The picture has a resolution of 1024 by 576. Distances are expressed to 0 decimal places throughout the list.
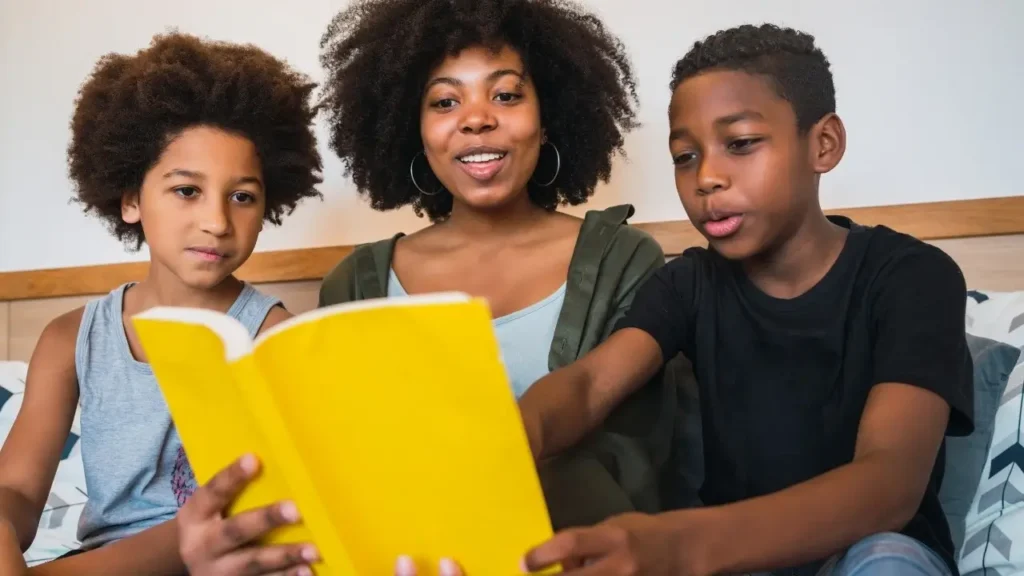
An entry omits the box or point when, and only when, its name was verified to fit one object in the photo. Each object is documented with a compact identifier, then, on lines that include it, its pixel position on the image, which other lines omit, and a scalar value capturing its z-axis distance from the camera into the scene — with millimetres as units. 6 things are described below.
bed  979
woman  1042
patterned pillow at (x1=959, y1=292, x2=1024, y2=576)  924
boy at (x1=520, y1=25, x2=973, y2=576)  750
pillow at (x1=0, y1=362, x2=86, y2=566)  1227
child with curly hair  972
